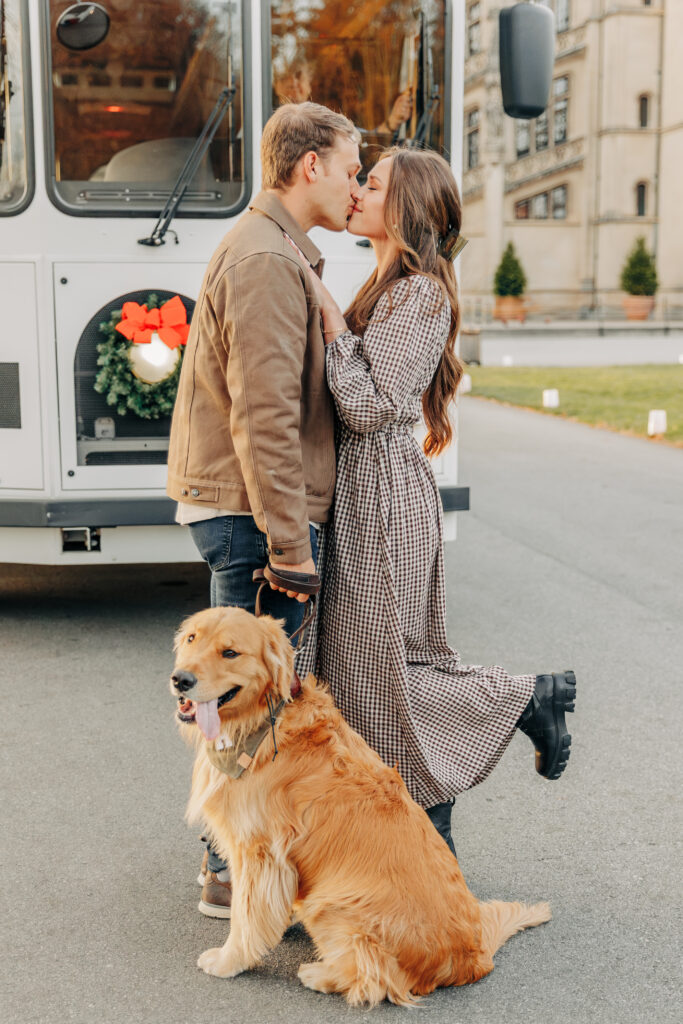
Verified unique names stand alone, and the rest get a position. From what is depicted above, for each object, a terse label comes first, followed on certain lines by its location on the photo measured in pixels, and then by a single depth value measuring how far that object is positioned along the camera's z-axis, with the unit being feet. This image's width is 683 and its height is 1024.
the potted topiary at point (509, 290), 149.21
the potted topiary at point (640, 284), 150.10
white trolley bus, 18.02
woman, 10.43
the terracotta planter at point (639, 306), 150.00
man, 9.46
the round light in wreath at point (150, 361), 18.07
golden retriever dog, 8.90
